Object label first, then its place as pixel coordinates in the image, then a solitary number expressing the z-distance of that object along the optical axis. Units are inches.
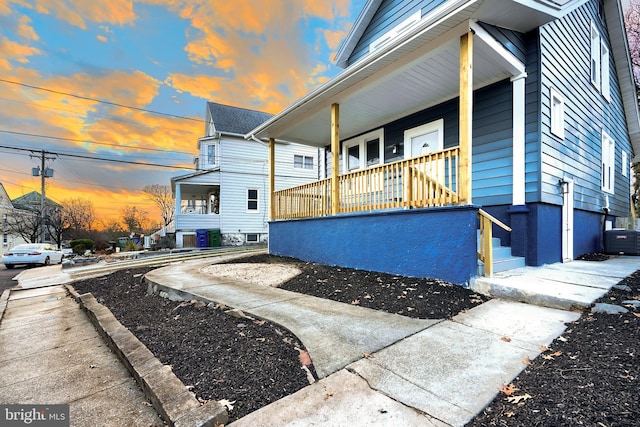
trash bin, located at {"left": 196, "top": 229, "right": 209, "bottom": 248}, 627.7
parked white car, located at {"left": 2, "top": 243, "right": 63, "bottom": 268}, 518.9
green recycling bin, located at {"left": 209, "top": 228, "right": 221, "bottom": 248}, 637.9
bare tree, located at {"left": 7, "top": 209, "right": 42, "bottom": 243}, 928.3
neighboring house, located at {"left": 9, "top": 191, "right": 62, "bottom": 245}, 926.9
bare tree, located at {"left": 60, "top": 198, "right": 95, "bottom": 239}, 1066.0
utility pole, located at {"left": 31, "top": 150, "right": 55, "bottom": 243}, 794.2
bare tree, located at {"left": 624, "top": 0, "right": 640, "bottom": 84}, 509.4
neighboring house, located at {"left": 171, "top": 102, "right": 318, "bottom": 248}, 640.4
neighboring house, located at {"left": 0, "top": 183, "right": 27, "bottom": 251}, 922.7
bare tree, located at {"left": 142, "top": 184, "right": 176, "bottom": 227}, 1295.5
